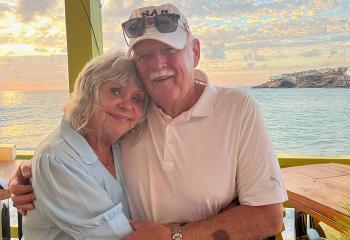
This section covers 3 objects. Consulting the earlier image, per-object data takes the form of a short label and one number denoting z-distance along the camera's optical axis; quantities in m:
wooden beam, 2.93
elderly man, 1.50
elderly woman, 1.38
